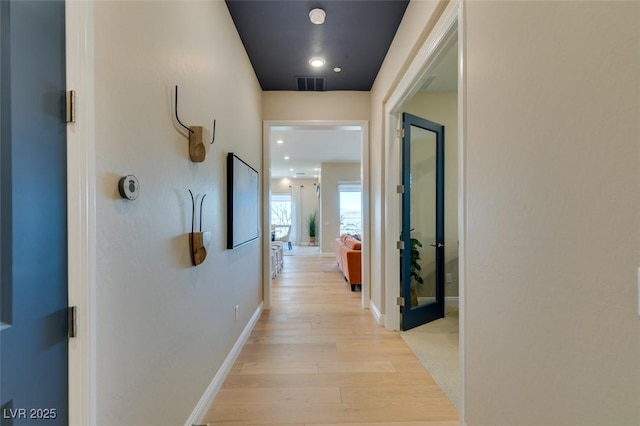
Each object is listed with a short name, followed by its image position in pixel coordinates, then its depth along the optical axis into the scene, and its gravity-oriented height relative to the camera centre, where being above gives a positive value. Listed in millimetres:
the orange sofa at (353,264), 4578 -880
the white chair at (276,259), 5465 -985
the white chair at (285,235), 10969 -927
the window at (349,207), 8781 +166
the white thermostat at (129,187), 997 +99
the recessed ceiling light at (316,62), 2955 +1651
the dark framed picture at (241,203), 2215 +92
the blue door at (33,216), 681 -6
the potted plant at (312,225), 11203 -545
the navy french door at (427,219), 3248 -90
